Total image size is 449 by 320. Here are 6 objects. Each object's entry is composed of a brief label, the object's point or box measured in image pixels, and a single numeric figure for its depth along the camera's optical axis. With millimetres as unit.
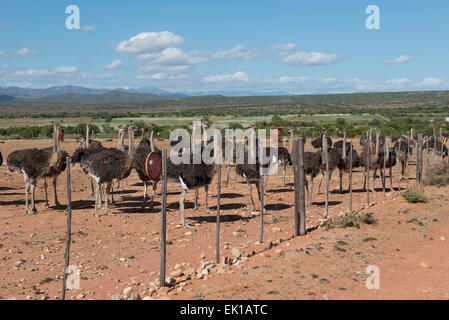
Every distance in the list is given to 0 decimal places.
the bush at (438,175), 16188
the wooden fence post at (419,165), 16047
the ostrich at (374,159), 16344
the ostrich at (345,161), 16266
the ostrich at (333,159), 15555
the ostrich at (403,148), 19994
